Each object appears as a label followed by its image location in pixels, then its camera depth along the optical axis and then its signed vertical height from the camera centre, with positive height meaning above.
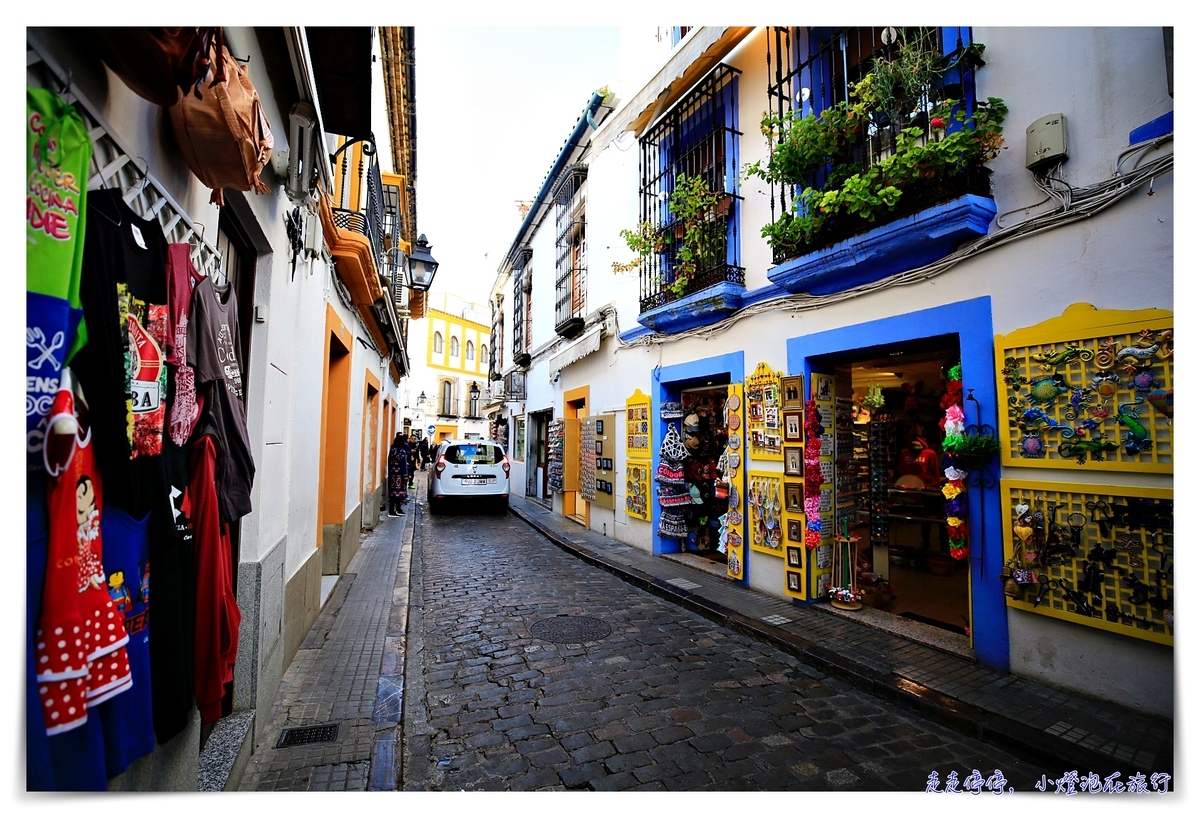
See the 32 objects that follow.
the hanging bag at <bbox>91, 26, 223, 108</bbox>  1.54 +1.07
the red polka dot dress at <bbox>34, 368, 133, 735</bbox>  1.36 -0.40
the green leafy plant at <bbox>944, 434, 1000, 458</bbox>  4.07 -0.10
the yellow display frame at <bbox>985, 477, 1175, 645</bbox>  3.35 -0.80
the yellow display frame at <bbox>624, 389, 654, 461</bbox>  8.35 +0.18
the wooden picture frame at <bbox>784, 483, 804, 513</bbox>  5.67 -0.66
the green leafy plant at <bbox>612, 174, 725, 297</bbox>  6.97 +2.59
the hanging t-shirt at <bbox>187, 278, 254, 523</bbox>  2.23 +0.22
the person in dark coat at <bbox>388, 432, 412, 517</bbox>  12.93 -0.95
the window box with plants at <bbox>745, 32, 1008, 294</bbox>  4.17 +2.05
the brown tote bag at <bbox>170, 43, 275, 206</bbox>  1.91 +1.08
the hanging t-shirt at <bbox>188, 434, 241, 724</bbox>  2.29 -0.61
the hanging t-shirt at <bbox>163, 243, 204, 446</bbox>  1.98 +0.35
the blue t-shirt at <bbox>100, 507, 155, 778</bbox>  1.64 -0.63
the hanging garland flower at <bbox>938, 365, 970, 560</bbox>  4.29 -0.46
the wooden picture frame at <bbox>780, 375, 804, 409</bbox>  5.70 +0.41
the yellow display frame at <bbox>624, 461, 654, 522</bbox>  8.34 -0.79
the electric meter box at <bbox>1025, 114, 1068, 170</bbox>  3.79 +1.97
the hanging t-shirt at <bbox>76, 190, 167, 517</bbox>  1.53 +0.31
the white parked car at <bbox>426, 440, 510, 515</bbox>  12.87 -0.92
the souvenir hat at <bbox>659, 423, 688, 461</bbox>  7.87 -0.20
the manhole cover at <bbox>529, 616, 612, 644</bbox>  5.03 -1.81
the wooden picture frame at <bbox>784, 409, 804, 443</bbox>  5.68 +0.06
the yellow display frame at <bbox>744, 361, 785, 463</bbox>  5.94 +0.26
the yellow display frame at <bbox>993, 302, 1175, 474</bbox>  3.34 +0.35
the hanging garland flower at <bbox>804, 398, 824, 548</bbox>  5.59 -0.42
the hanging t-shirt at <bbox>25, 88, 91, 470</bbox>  1.33 +0.45
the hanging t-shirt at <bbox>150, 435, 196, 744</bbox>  1.98 -0.63
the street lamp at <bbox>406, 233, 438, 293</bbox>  9.81 +2.95
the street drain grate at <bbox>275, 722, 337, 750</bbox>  3.19 -1.73
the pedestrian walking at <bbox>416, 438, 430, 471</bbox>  25.85 -0.69
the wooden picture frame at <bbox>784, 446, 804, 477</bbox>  5.67 -0.29
